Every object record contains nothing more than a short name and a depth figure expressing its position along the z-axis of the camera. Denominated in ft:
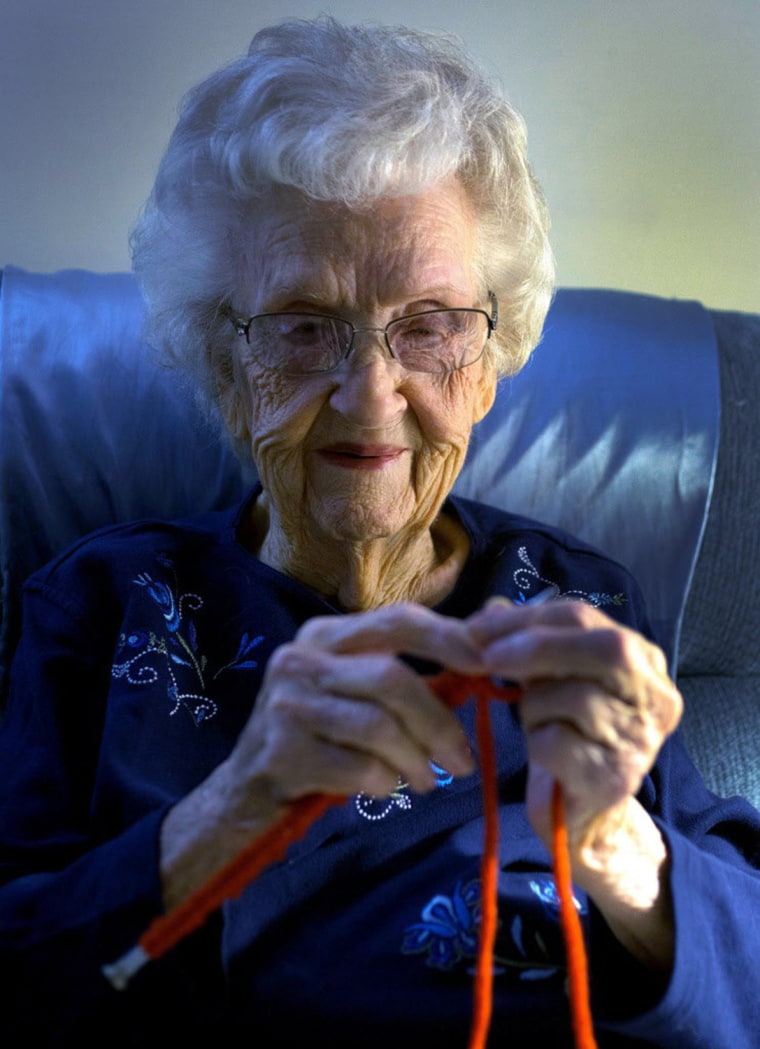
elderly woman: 2.62
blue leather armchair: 4.91
